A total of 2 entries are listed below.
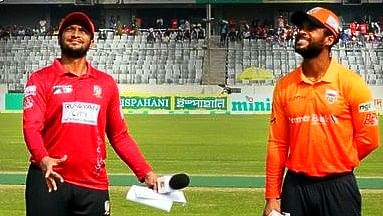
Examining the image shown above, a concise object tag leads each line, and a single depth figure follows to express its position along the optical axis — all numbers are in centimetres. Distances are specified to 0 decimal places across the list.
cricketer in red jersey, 572
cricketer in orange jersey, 576
